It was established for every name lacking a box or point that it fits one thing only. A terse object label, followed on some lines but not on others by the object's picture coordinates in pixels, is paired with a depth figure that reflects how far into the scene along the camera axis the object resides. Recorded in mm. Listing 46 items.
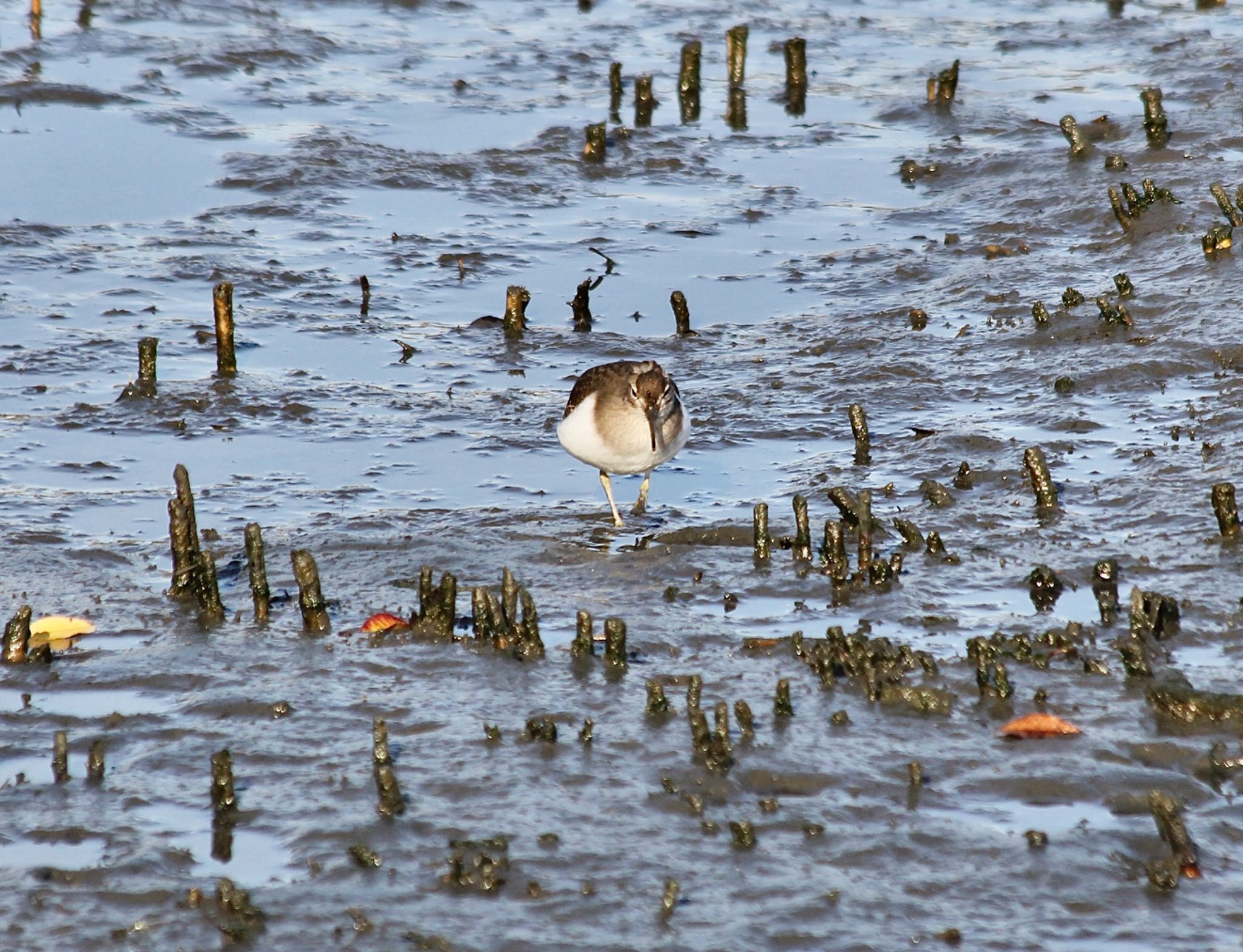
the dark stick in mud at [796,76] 33500
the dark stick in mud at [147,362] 19672
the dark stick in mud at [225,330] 20156
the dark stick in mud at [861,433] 18125
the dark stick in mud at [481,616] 13617
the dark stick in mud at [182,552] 14602
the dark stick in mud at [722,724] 11547
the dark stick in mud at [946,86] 32031
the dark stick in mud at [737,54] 33906
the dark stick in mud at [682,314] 22109
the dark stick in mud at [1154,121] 27381
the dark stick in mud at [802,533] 15211
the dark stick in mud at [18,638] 13219
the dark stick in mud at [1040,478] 16156
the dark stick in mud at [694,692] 11719
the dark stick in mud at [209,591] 14258
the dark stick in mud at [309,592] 13992
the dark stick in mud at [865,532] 14797
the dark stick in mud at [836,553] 14734
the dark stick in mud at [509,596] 13625
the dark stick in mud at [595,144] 29516
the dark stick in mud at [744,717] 11961
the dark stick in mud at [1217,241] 22125
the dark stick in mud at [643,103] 31656
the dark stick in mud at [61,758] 11570
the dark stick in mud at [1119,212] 24234
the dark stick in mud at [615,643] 13219
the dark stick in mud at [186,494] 14352
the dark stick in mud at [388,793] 11055
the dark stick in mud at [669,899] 9930
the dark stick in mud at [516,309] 22219
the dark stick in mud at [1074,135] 27312
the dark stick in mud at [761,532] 15352
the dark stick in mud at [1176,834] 10258
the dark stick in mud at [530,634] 13469
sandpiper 16641
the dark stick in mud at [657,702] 12297
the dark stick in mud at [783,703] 12273
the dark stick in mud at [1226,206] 22453
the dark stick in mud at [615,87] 32219
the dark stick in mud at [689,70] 32406
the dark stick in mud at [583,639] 13297
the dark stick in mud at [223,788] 11148
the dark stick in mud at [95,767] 11555
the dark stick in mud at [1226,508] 14945
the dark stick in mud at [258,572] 14070
